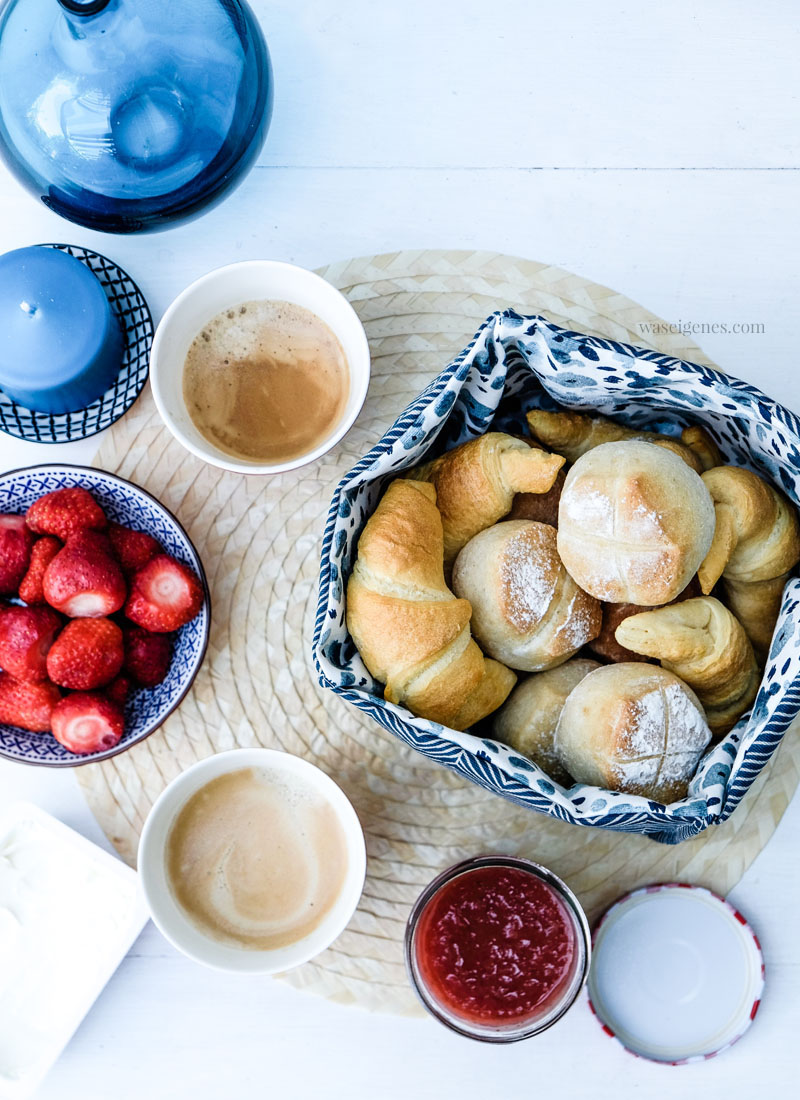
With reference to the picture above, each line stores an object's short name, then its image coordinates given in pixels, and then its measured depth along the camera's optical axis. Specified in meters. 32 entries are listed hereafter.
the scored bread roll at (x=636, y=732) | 0.94
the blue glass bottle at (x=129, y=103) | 0.98
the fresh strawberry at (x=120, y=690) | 1.11
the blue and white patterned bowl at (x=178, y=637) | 1.08
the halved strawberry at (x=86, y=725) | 1.07
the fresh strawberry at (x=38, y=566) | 1.10
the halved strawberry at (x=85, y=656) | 1.07
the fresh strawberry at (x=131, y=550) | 1.13
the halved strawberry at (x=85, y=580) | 1.07
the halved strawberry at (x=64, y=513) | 1.09
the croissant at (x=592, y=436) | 1.05
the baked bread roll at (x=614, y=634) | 1.02
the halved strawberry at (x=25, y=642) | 1.08
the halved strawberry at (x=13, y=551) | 1.10
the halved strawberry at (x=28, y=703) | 1.09
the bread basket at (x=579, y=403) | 0.92
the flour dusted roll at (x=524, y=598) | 0.97
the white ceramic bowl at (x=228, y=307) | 1.06
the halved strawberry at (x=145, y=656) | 1.12
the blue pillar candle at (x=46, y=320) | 1.07
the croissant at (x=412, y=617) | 0.94
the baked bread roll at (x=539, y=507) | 1.05
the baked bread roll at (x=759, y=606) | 1.04
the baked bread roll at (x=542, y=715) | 1.01
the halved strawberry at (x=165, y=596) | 1.09
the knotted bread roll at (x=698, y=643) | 0.95
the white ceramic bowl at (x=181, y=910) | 1.05
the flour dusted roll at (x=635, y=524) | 0.90
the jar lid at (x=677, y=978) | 1.18
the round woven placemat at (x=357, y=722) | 1.17
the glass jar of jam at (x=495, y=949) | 1.08
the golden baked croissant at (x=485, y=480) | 0.99
